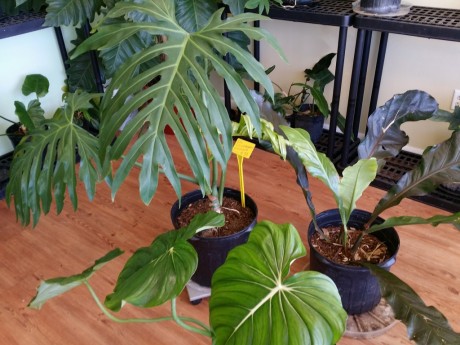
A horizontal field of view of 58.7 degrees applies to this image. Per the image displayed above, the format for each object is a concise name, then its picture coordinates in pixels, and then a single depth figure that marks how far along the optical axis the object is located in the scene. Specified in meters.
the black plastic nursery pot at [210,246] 1.18
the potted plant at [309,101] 1.85
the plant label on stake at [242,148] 1.14
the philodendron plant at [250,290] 0.69
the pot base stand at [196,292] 1.29
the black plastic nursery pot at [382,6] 1.48
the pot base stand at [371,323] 1.15
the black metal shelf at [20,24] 1.74
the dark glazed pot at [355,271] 1.06
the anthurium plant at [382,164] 0.92
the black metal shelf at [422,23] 1.35
